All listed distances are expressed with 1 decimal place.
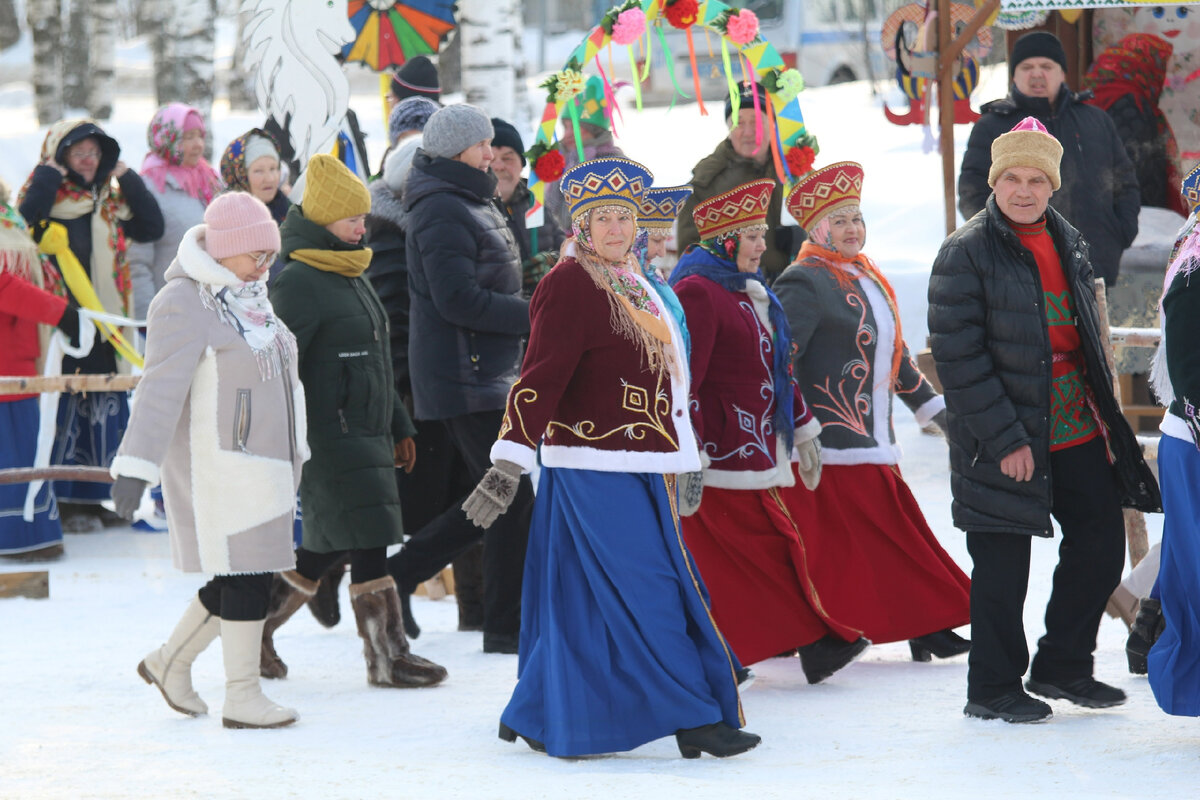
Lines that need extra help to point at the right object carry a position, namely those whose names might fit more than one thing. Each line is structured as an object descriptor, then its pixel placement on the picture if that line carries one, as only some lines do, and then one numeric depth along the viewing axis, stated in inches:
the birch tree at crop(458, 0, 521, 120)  1086.4
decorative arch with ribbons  625.9
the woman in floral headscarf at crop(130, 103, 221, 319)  770.8
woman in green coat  473.7
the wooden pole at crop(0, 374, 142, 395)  672.4
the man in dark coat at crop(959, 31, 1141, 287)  663.1
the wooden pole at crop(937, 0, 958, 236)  741.9
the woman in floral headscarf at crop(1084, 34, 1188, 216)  824.3
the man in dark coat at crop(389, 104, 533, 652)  512.1
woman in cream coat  431.2
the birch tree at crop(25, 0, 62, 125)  1635.1
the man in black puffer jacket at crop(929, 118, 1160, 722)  418.0
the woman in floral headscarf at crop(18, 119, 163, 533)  721.0
